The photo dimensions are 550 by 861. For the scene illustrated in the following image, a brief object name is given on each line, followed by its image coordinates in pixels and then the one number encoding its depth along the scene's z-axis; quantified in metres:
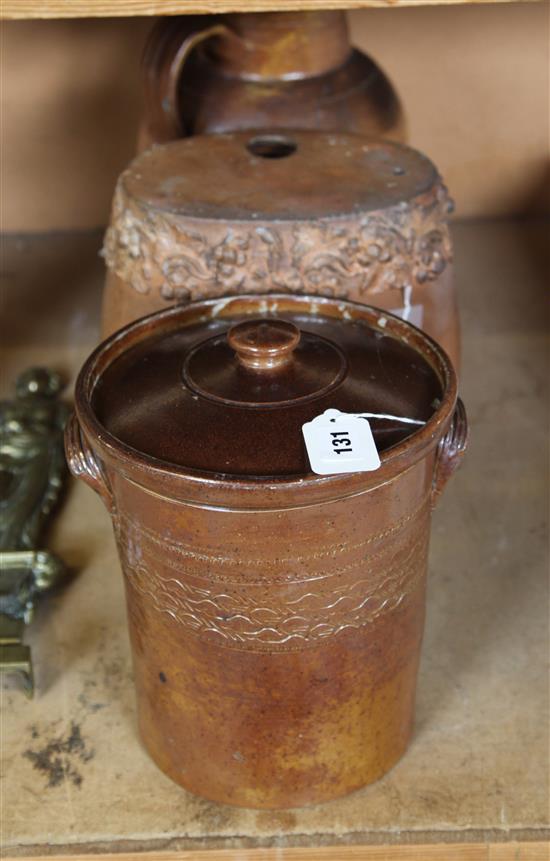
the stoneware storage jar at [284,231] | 1.31
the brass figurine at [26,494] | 1.33
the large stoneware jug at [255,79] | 1.71
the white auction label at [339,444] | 0.87
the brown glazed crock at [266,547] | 0.91
